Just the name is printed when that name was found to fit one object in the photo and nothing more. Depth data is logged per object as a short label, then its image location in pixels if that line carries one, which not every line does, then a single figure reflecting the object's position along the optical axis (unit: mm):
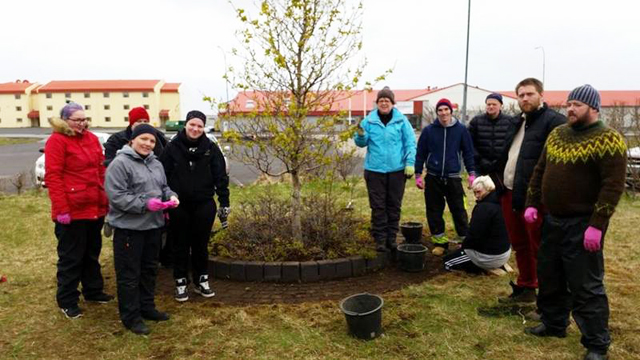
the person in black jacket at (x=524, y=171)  3930
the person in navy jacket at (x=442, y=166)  5734
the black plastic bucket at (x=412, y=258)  5172
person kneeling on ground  4758
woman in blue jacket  5316
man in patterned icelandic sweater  3047
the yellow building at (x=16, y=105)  59750
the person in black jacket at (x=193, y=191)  4293
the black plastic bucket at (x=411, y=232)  5984
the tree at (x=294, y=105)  4972
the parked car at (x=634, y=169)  9430
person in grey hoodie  3719
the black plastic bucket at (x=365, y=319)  3543
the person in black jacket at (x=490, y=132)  5383
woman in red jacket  3926
